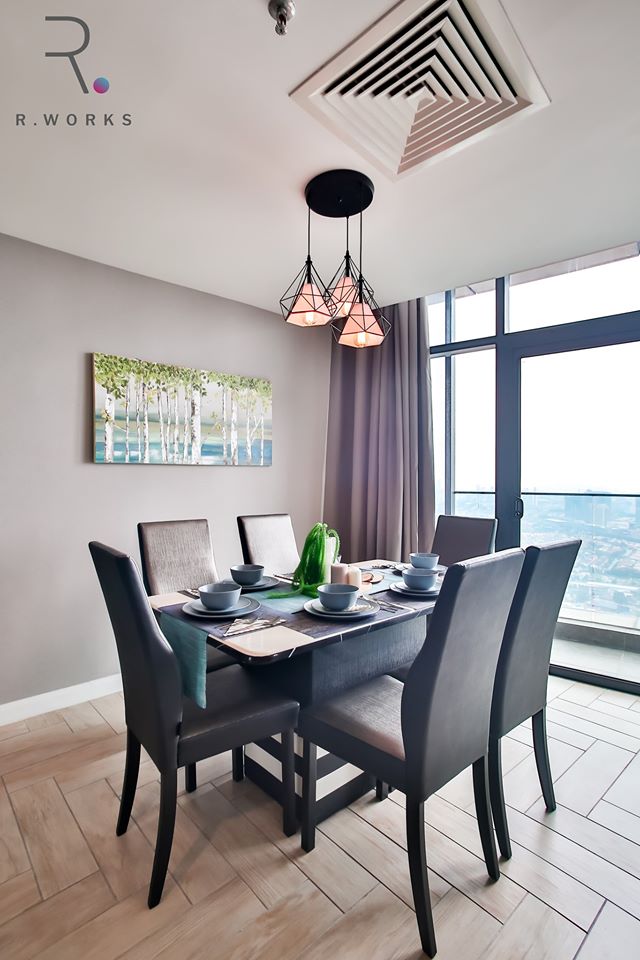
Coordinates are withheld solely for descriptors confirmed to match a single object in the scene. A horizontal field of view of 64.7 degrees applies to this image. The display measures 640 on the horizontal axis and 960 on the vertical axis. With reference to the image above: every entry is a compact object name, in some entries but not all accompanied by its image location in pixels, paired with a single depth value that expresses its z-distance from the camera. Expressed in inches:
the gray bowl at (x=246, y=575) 89.7
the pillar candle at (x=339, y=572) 83.2
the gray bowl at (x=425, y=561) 94.7
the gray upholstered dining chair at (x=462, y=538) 110.7
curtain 147.6
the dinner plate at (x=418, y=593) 81.1
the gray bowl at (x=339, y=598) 71.7
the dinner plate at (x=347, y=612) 70.2
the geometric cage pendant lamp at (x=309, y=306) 81.1
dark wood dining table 62.4
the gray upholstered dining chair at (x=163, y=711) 58.3
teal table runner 63.5
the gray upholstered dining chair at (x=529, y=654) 65.9
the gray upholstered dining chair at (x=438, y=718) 53.2
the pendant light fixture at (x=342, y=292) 81.4
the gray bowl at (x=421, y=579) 84.2
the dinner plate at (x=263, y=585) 88.0
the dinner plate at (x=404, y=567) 100.0
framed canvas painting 117.6
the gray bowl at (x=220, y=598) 71.5
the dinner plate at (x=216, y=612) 70.8
